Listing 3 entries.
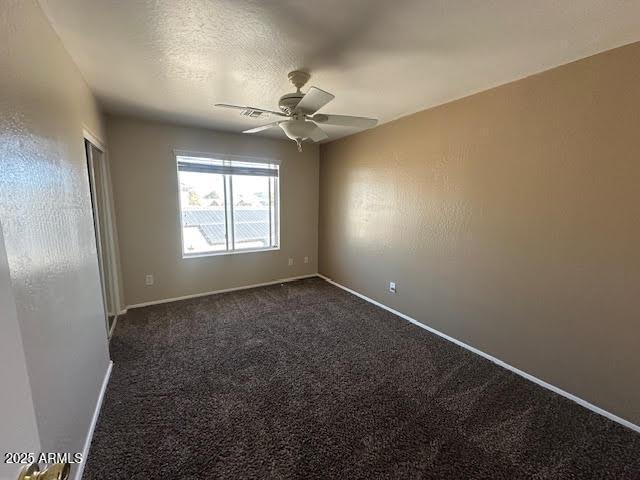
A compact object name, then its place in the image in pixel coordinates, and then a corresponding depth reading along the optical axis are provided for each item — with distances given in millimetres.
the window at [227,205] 3787
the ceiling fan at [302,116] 1936
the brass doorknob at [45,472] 543
